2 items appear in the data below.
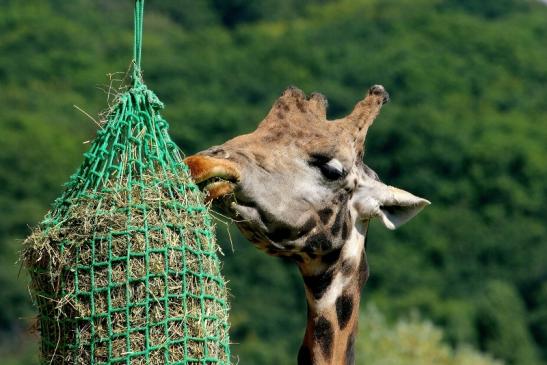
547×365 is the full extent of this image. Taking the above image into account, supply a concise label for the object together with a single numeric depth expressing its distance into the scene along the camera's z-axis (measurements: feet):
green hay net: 50.72
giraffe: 56.39
